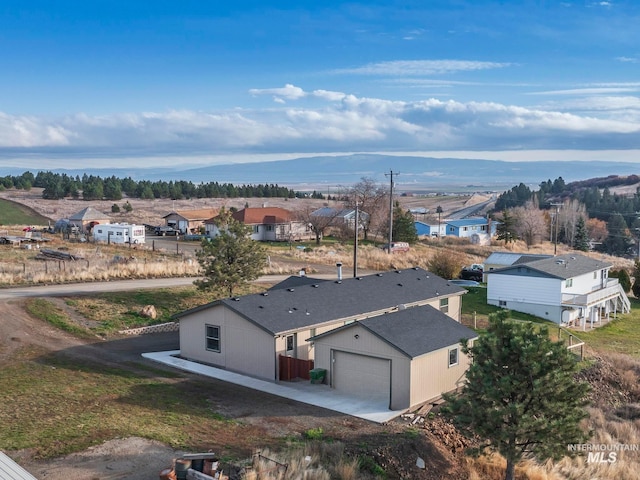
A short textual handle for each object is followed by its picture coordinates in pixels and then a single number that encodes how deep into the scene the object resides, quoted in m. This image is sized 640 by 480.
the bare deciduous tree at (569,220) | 108.44
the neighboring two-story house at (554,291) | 43.03
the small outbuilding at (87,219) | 79.57
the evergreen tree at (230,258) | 36.69
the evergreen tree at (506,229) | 89.82
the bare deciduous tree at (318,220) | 79.46
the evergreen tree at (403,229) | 78.62
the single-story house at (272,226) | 80.38
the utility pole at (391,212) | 65.16
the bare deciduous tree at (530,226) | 99.62
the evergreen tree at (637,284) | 54.94
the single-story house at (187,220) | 85.31
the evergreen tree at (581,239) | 96.55
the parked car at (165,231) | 85.38
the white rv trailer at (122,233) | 68.94
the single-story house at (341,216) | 83.69
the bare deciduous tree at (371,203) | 86.62
